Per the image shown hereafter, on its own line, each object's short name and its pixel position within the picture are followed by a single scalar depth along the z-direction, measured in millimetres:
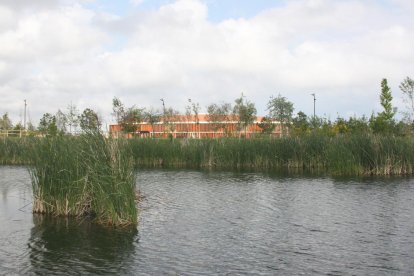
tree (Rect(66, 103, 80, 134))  44906
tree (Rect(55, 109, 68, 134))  45931
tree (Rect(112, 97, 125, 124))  47031
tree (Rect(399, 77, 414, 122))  34978
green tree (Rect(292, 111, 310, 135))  46581
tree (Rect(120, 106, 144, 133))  45562
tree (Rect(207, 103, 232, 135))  51181
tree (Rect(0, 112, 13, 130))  58281
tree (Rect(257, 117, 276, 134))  47338
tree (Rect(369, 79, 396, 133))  30703
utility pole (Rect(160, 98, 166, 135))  55781
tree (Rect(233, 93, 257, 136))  47906
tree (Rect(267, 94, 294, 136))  53906
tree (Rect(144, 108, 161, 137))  55500
